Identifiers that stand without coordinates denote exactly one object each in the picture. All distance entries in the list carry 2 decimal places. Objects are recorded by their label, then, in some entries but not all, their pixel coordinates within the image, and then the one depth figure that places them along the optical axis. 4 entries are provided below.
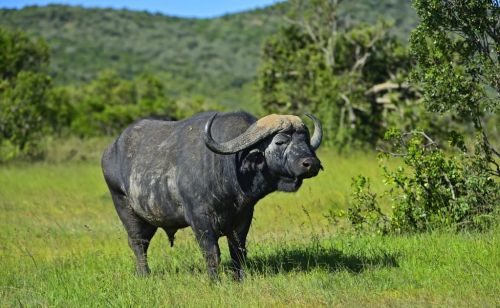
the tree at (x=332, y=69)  47.47
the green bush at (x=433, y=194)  19.39
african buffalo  14.29
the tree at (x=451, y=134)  19.12
